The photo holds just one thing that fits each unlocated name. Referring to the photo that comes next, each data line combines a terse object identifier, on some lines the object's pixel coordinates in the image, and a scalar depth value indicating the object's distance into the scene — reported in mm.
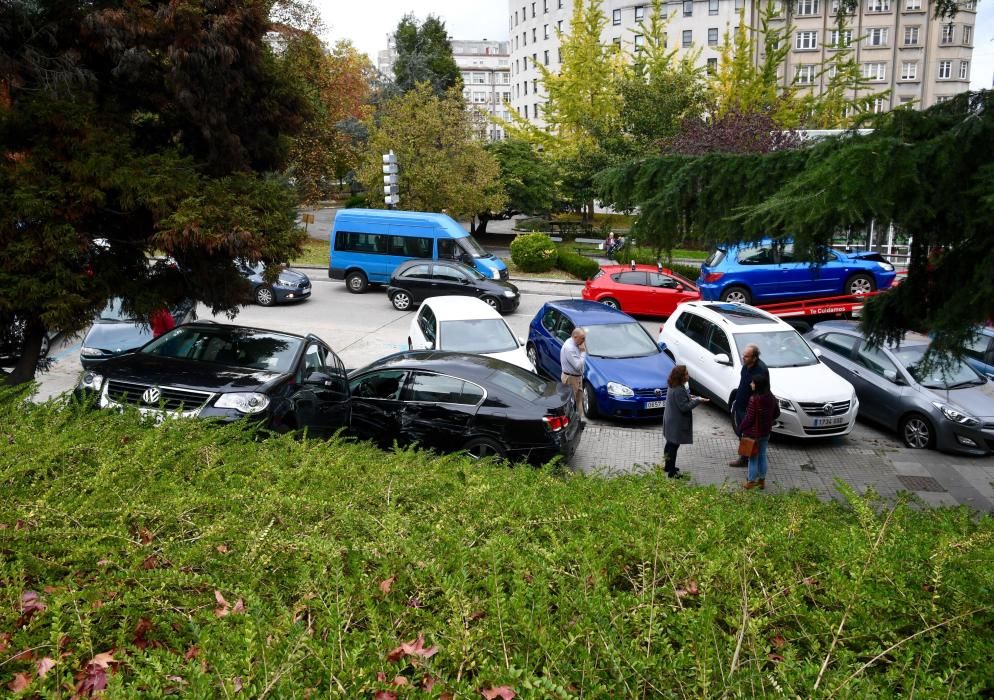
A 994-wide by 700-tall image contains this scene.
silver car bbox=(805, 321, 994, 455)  11617
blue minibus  24141
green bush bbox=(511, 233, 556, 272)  29250
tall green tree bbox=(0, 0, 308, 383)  8039
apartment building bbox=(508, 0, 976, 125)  70875
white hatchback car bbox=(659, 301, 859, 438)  11914
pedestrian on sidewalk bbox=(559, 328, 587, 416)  12180
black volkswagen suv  8312
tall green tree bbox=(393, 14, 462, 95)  68250
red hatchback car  21484
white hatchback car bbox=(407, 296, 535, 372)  13344
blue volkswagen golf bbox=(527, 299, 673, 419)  12617
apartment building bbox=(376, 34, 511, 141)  134750
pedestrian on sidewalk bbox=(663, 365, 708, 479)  9820
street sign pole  24319
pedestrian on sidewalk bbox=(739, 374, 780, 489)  9656
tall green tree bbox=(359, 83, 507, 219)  30906
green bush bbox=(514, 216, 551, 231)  41562
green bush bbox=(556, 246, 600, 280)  28006
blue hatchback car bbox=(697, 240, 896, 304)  21359
